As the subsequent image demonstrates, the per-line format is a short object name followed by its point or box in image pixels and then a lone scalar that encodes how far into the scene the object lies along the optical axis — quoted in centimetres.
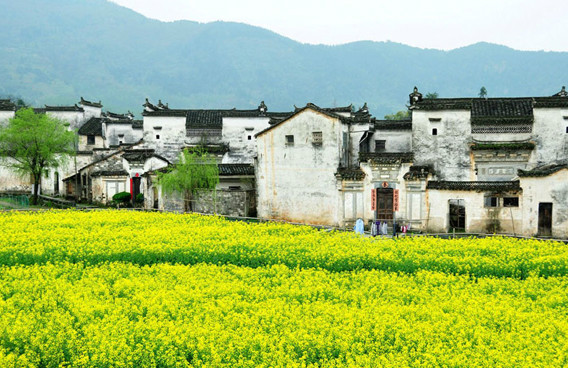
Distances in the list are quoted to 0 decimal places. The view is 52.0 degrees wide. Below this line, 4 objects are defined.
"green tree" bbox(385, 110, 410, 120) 8425
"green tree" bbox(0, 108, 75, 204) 4488
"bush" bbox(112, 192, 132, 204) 4275
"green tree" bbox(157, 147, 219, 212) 3878
